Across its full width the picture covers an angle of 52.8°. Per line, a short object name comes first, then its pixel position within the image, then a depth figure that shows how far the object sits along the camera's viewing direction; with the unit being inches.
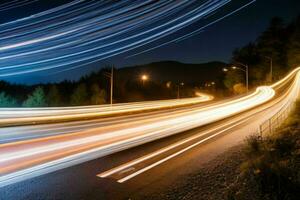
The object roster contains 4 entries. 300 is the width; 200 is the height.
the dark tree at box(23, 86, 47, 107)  2269.9
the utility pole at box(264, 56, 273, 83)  1994.3
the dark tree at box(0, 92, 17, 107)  2353.8
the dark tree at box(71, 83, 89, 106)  2322.0
